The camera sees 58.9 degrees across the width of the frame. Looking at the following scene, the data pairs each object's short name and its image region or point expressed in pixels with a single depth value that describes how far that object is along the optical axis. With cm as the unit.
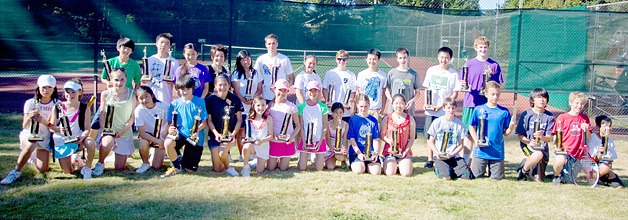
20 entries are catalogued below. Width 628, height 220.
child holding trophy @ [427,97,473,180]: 585
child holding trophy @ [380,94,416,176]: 598
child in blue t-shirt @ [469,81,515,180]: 589
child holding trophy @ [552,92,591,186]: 570
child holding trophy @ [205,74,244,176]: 575
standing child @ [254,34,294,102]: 668
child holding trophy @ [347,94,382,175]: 599
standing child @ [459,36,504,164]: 646
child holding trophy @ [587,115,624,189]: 560
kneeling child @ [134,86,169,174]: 566
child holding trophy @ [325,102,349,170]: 619
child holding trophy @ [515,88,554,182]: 576
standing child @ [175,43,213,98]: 627
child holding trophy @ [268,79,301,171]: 590
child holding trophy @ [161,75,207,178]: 562
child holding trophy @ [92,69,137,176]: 557
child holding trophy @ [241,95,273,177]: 579
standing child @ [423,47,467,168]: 652
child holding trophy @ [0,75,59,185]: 518
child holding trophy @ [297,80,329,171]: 604
